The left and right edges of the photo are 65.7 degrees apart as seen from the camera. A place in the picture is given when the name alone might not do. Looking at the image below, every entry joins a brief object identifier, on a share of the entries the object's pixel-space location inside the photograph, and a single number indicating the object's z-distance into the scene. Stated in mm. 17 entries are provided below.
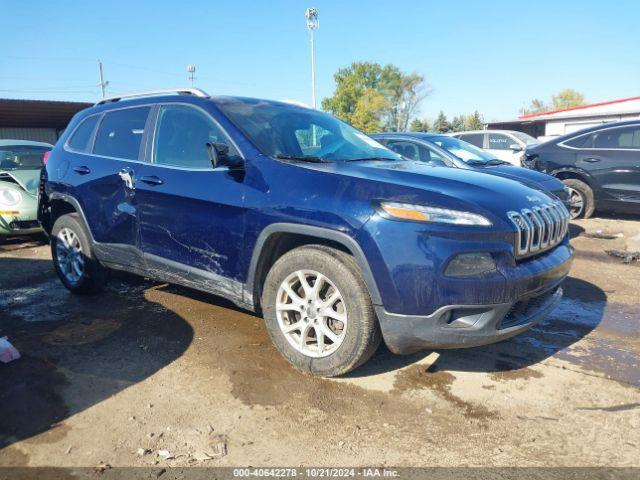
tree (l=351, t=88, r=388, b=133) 69250
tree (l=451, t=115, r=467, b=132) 64887
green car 7152
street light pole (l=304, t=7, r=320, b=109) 31266
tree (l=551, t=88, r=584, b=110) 88625
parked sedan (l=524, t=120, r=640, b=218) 8242
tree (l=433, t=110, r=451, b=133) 62938
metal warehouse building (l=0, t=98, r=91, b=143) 19938
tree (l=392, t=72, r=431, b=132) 71500
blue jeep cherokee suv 2705
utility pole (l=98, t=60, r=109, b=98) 53000
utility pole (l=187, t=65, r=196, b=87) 50344
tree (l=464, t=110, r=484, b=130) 57675
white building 29000
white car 12547
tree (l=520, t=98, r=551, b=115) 92056
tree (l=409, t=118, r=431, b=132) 62350
